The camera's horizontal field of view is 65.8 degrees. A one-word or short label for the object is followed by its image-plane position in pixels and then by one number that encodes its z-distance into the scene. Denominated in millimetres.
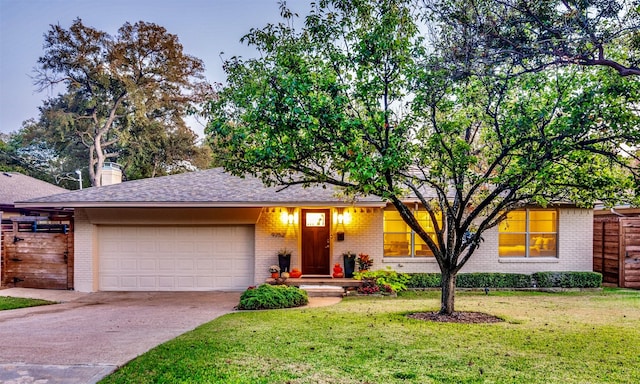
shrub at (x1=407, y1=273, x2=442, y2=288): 14273
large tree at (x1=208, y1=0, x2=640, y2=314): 7711
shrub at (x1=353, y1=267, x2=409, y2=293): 13492
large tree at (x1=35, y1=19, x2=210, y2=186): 30203
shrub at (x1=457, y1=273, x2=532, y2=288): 14438
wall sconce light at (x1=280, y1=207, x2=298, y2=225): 14445
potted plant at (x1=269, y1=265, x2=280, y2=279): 13933
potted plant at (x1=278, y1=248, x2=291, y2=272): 14297
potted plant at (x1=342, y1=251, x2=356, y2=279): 14422
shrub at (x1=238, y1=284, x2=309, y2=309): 11016
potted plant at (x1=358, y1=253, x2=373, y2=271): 14375
